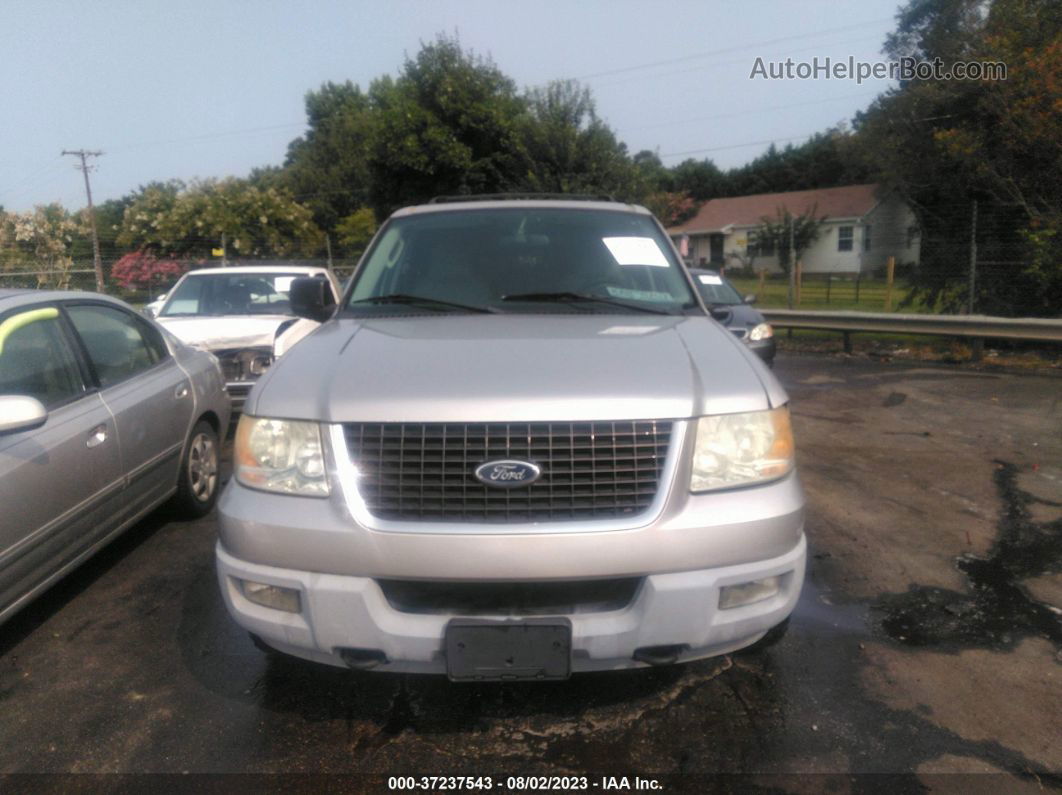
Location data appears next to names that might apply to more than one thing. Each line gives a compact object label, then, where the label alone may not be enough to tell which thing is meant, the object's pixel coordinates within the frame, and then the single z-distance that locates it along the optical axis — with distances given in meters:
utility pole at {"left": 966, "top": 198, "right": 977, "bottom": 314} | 11.88
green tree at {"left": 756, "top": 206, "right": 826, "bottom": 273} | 36.25
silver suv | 2.38
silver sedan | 3.23
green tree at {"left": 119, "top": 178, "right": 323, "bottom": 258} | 28.72
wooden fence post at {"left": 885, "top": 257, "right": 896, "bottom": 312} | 17.98
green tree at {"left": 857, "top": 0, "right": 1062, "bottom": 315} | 11.34
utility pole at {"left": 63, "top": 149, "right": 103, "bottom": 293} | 21.38
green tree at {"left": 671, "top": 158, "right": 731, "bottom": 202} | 66.81
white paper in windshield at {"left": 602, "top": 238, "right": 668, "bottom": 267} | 3.97
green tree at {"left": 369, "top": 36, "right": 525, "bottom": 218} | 23.16
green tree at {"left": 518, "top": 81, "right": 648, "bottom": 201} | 19.98
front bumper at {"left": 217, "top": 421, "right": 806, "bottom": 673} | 2.37
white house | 40.56
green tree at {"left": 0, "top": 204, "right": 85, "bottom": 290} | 21.56
